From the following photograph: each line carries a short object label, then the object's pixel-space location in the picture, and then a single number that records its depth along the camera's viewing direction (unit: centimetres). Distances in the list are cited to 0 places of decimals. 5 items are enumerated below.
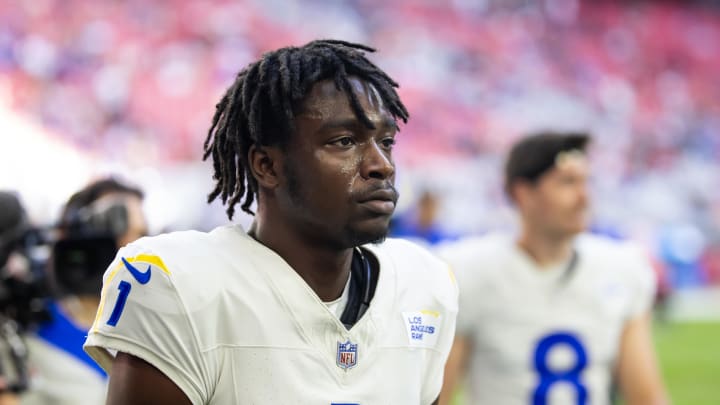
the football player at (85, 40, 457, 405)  349
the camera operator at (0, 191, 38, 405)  584
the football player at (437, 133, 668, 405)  701
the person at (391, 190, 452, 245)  1662
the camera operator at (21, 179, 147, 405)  607
